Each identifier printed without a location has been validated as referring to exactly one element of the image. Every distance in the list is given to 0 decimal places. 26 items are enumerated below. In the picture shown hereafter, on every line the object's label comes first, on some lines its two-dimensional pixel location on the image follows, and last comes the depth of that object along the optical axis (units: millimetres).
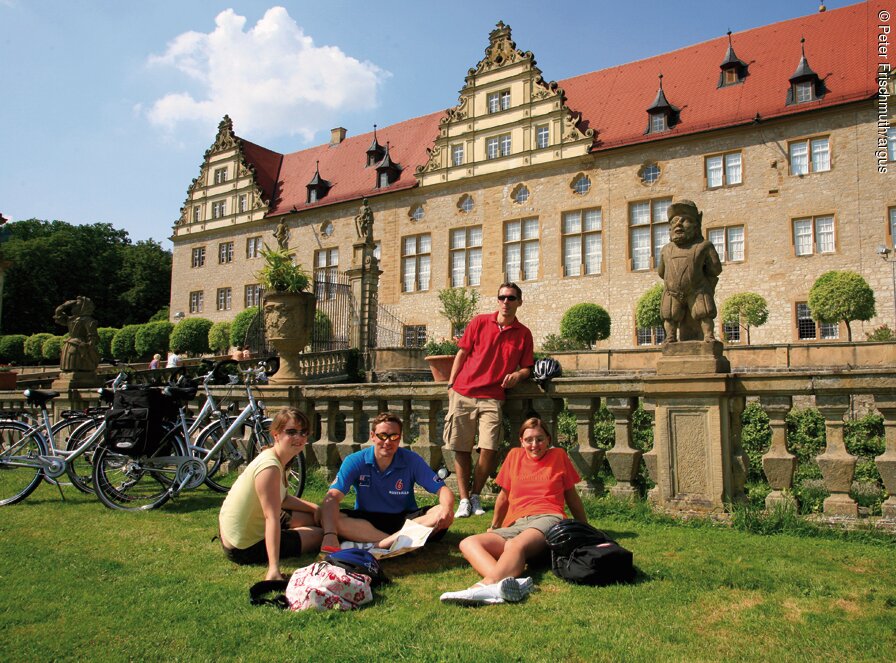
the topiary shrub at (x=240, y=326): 31330
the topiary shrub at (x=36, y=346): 36312
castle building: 22750
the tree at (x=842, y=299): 19734
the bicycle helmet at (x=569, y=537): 3520
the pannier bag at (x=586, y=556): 3369
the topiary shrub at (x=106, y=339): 36538
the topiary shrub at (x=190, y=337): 34906
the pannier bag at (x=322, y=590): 3062
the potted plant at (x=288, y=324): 7684
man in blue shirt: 4117
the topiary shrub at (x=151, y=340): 34938
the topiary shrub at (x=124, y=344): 35656
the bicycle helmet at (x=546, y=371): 5250
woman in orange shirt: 3350
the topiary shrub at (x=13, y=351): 37456
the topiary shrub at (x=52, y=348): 34375
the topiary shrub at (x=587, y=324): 24406
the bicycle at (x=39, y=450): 6102
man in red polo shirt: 5172
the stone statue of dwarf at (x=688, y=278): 4921
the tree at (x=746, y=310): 22094
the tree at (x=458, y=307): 28188
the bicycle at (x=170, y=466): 5691
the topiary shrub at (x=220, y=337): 34312
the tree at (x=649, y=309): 22578
